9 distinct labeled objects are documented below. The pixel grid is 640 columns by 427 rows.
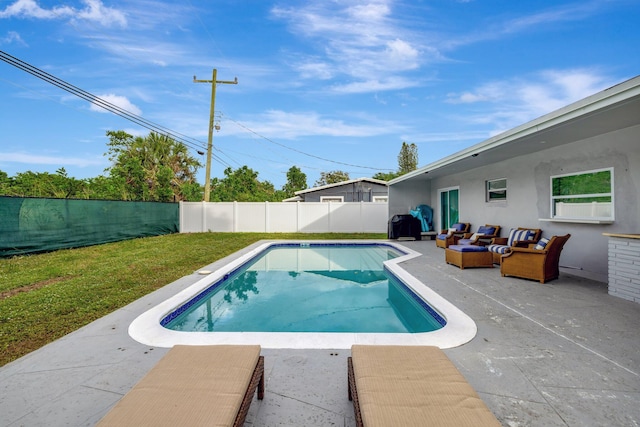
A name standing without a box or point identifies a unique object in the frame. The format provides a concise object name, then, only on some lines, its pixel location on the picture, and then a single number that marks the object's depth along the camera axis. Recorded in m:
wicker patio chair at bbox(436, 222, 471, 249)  9.00
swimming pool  3.12
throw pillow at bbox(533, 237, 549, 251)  5.58
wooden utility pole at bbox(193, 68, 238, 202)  16.50
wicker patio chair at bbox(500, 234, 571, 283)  5.36
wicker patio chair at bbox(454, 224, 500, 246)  7.87
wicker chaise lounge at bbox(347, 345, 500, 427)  1.45
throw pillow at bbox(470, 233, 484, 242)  7.95
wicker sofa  6.39
